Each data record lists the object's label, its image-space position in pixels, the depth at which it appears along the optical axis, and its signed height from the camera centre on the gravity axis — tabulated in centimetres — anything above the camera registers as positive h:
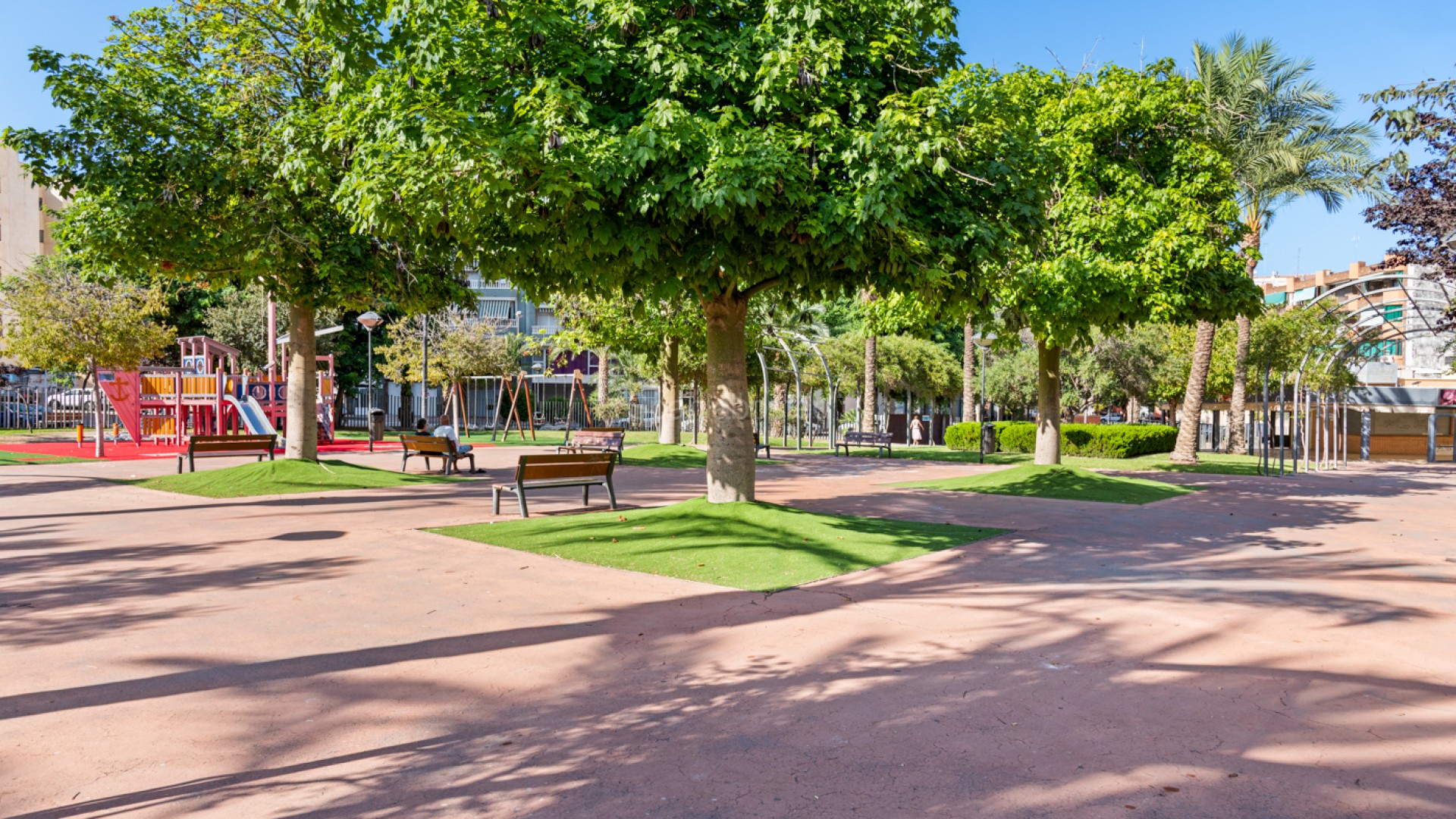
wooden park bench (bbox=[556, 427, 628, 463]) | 2202 -72
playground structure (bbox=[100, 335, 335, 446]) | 2523 +45
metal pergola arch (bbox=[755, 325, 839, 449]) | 2898 +58
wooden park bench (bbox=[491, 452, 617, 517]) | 1138 -78
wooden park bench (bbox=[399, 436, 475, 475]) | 1762 -68
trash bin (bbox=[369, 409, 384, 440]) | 2786 -37
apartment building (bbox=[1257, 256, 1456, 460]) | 3397 +31
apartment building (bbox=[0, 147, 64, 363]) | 5903 +1298
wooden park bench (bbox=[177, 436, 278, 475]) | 1593 -56
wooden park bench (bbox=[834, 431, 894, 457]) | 2848 -94
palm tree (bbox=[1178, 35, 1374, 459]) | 2634 +812
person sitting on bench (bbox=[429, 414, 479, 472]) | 1865 -44
